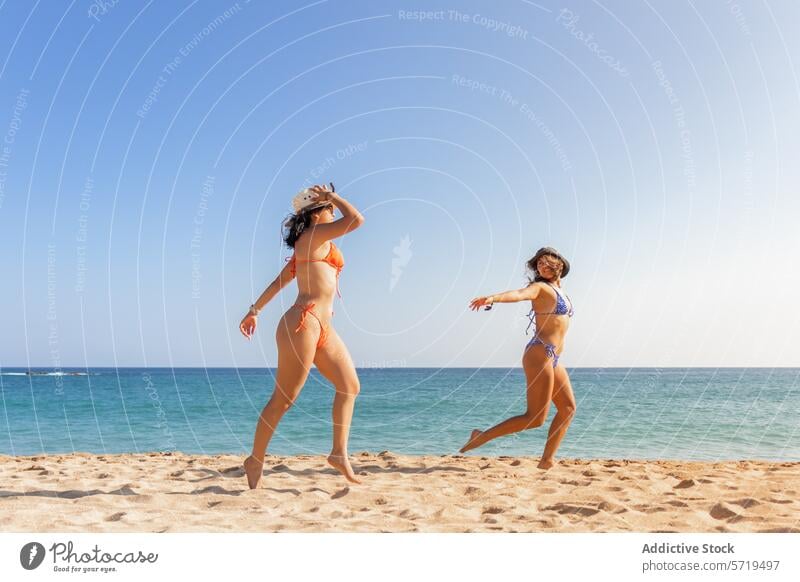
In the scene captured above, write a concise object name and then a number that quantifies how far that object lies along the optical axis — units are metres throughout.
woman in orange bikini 6.53
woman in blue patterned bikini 7.99
